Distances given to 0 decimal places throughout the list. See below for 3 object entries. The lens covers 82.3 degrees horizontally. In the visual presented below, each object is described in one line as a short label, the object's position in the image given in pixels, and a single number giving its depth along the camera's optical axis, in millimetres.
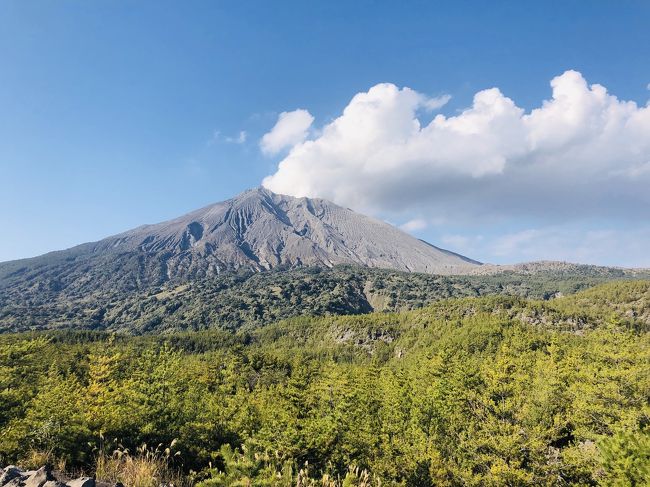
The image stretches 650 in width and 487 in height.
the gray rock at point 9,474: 7838
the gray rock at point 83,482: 7542
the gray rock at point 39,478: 7491
